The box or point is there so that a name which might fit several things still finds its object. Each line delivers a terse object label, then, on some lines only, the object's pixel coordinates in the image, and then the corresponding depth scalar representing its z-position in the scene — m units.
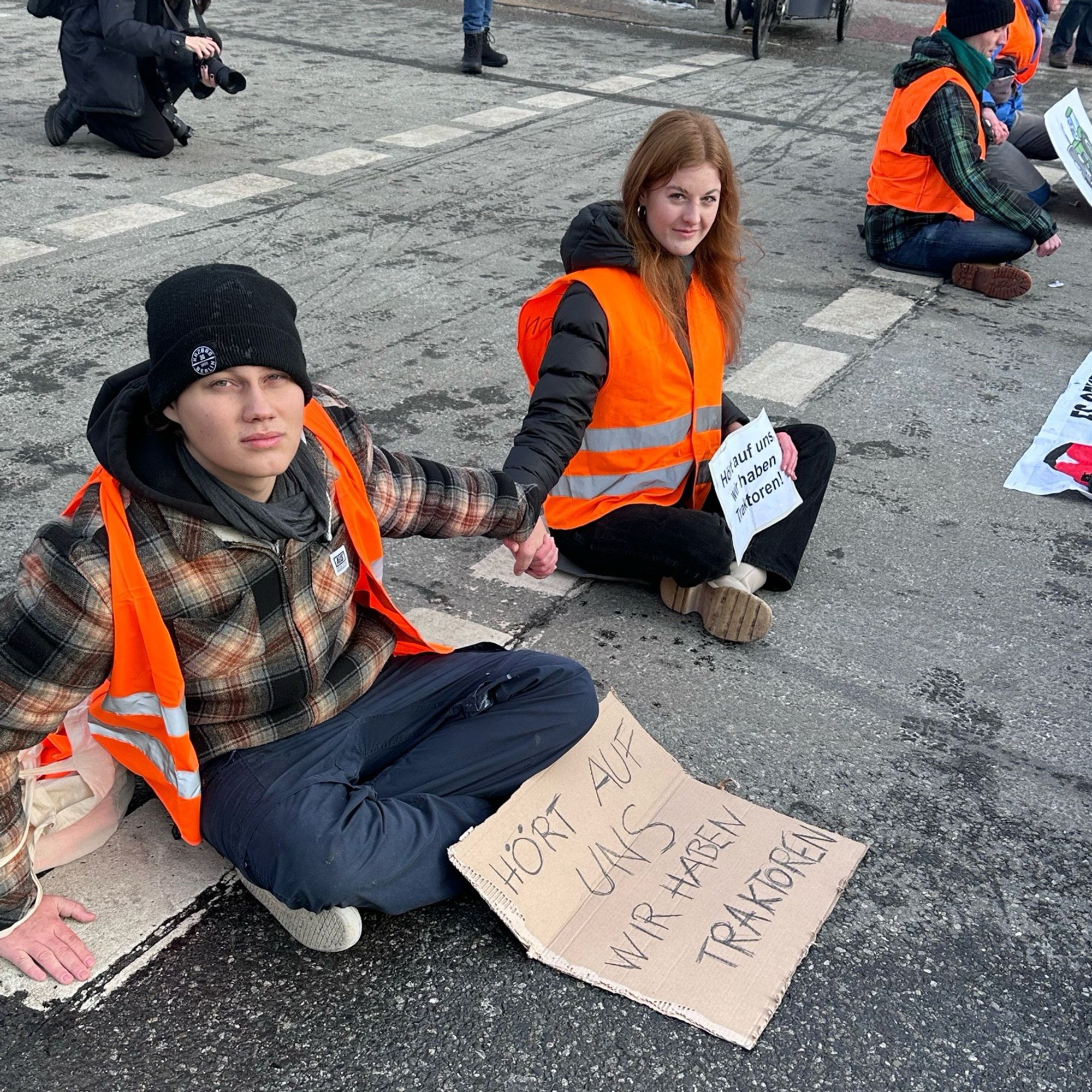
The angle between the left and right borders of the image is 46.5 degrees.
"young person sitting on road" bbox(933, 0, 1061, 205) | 6.79
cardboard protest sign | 2.03
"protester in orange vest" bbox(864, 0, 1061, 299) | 5.43
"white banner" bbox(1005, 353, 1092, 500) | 4.02
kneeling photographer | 6.50
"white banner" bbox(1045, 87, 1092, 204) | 6.54
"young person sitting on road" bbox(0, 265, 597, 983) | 1.82
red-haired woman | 2.92
